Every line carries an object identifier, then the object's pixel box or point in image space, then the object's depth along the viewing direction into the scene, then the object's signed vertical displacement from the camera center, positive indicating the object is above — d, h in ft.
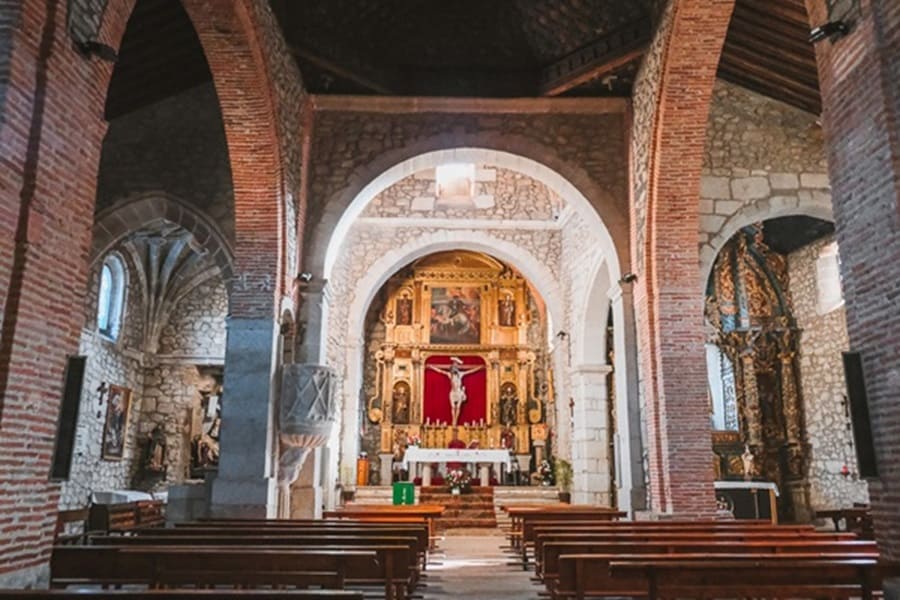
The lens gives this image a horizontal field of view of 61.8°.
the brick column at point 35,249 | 14.48 +4.48
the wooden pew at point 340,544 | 17.62 -1.74
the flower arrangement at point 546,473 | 62.95 +0.12
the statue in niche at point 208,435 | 54.75 +2.66
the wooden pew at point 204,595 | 10.45 -1.69
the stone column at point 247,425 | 31.14 +1.96
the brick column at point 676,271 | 30.73 +9.07
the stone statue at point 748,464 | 49.80 +0.78
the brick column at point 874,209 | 15.40 +5.69
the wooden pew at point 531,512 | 32.42 -1.59
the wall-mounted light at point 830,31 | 17.08 +10.06
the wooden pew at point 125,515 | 35.01 -2.28
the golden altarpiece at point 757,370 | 50.85 +7.29
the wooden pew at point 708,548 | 18.43 -1.75
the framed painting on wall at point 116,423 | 49.06 +3.13
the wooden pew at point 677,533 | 20.45 -1.60
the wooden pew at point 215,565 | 15.28 -1.90
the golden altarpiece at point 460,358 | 70.59 +10.99
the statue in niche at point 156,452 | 53.31 +1.36
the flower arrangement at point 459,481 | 56.59 -0.54
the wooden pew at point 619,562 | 15.08 -1.91
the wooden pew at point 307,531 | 21.01 -1.63
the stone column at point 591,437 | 48.91 +2.46
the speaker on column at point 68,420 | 16.01 +1.08
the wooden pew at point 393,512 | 33.63 -1.77
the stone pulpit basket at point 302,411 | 32.76 +2.63
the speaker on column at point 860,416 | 15.89 +1.28
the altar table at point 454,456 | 57.67 +1.35
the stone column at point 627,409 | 35.01 +3.10
